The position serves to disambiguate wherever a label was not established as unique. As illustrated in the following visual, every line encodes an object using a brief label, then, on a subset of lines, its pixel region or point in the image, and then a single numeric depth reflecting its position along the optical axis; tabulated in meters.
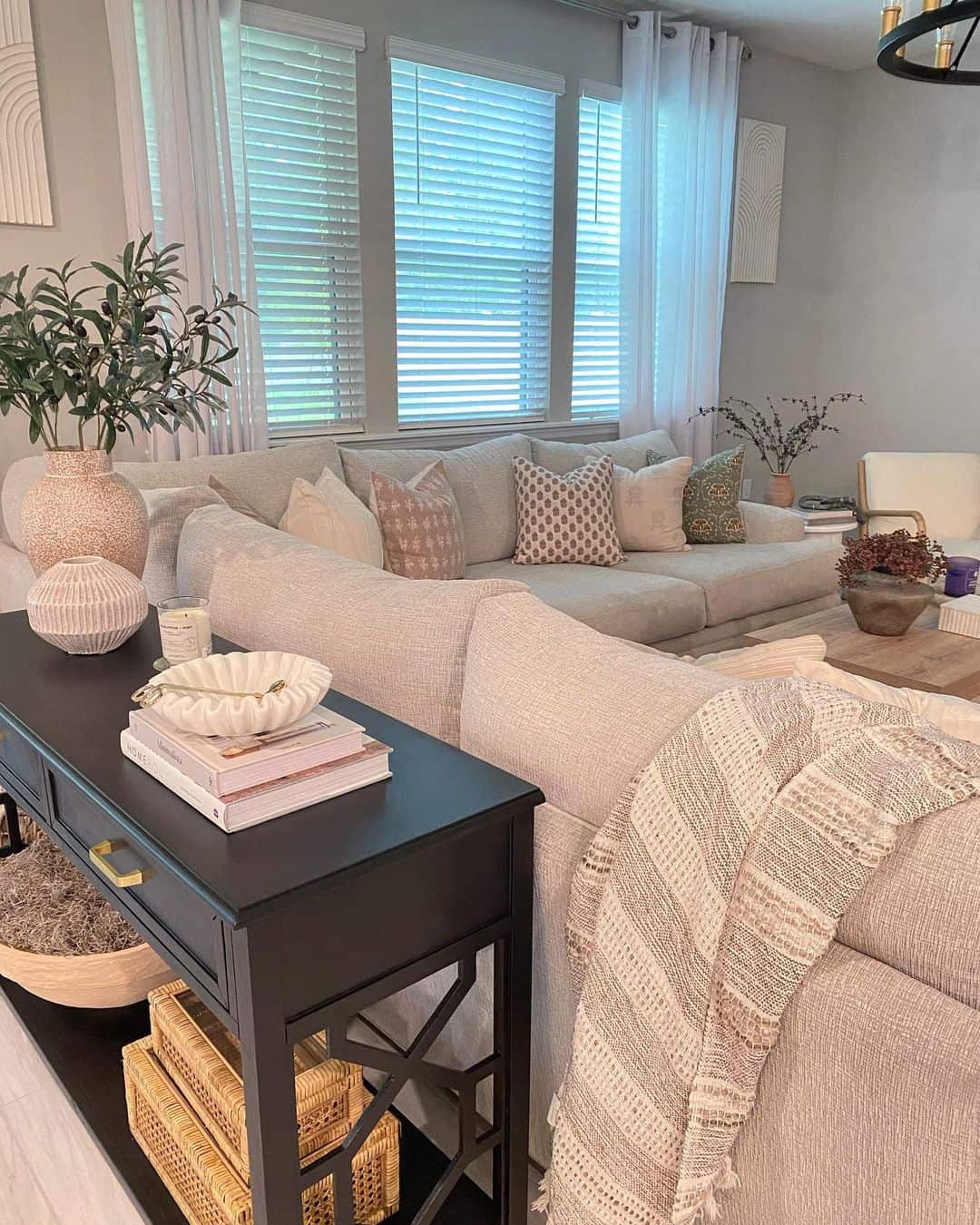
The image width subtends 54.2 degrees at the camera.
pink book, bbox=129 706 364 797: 1.09
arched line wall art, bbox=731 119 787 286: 5.01
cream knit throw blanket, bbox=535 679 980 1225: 0.91
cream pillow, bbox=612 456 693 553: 4.00
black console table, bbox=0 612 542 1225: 0.99
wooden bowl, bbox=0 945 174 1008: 1.55
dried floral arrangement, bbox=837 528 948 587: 2.89
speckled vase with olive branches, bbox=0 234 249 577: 1.73
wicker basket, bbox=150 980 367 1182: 1.31
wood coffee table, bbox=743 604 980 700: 2.53
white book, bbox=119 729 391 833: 1.08
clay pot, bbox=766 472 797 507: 5.05
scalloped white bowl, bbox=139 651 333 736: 1.12
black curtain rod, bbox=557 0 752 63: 4.20
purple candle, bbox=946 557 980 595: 3.36
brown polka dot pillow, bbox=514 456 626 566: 3.81
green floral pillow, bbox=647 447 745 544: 4.15
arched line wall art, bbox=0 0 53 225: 2.93
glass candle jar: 1.57
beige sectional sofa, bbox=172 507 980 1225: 0.86
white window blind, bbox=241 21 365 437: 3.51
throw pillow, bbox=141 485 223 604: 2.22
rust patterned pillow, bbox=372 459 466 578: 3.27
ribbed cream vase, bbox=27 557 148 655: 1.62
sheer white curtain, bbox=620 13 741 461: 4.46
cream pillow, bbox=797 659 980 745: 1.34
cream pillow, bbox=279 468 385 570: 3.00
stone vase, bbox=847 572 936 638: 2.85
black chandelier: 2.11
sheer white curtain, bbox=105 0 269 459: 3.12
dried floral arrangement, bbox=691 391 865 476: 5.32
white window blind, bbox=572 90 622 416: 4.47
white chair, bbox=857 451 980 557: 4.59
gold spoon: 1.17
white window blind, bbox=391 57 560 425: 3.94
